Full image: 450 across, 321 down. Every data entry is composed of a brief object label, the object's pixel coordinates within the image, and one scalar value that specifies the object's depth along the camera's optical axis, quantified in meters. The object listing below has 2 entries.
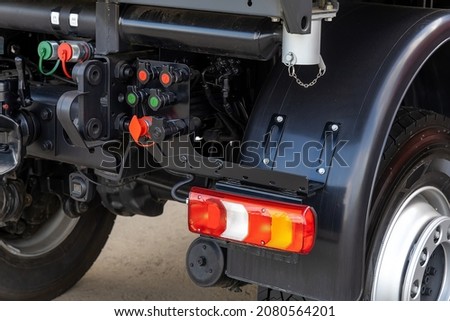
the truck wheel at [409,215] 2.50
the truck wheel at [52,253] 3.66
